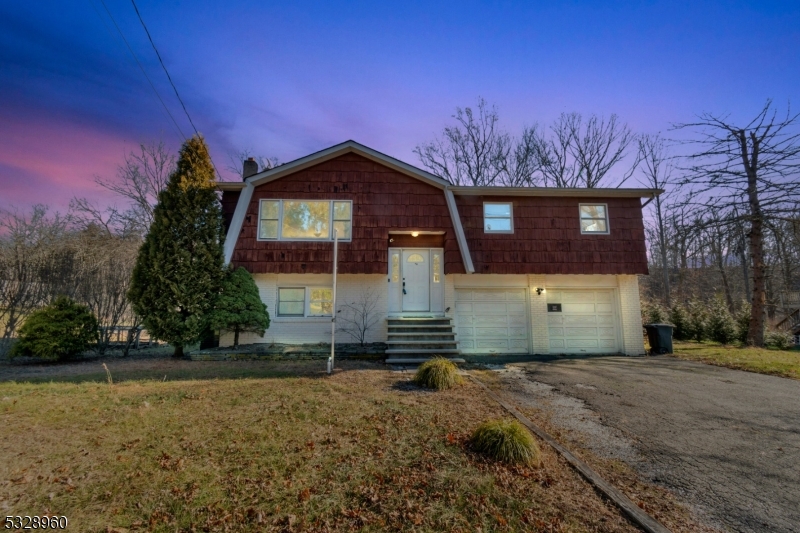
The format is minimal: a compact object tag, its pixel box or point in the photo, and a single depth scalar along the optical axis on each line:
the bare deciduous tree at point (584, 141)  22.33
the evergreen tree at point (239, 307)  9.23
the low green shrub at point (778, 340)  12.65
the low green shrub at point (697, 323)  14.02
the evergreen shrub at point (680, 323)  14.46
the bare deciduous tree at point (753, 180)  11.62
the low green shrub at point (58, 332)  8.45
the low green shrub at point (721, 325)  13.34
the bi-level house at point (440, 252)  10.53
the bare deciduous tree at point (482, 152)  23.27
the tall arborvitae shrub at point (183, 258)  8.87
